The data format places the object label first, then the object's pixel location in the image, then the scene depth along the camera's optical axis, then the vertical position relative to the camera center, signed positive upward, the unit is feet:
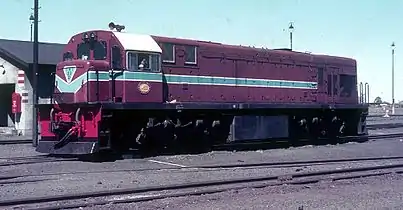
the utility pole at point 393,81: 205.61 +9.67
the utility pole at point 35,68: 65.51 +4.75
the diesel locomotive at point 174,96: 52.21 +1.27
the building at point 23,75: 93.20 +5.41
